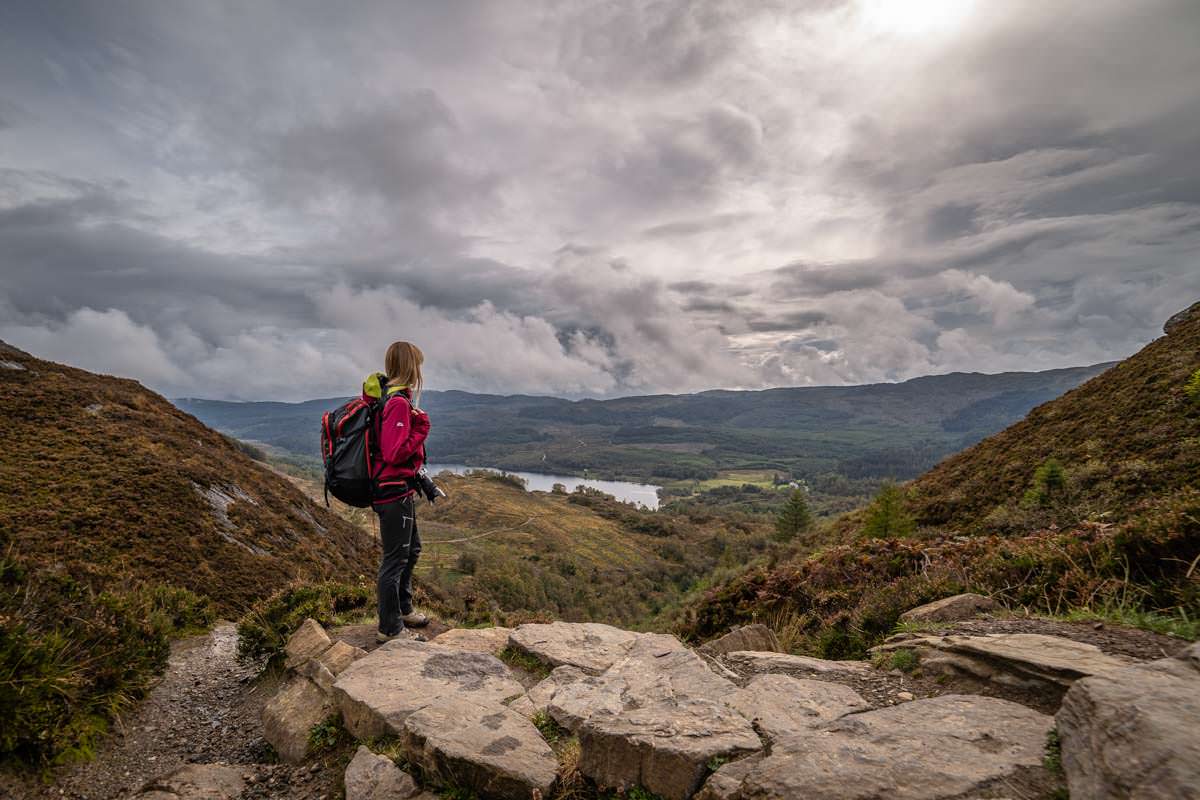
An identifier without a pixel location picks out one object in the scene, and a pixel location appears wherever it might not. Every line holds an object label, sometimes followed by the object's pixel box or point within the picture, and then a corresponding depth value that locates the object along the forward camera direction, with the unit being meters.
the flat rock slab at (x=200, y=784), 4.27
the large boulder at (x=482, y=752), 3.73
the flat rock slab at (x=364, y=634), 7.19
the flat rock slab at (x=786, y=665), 5.54
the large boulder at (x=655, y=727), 3.51
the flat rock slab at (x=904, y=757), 2.91
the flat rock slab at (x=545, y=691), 5.15
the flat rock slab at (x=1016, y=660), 3.86
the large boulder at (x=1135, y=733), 2.26
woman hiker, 6.46
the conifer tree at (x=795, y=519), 56.12
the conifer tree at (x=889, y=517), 16.20
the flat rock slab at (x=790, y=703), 4.11
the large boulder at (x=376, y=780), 3.99
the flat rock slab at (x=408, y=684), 4.91
